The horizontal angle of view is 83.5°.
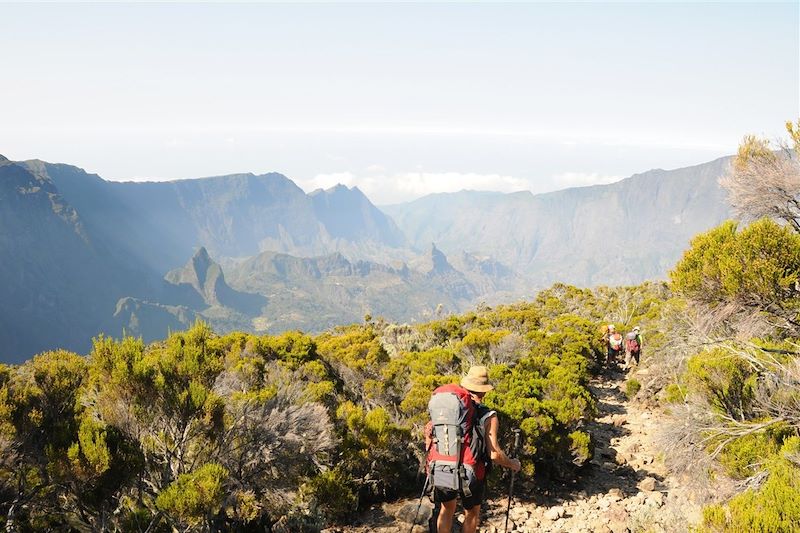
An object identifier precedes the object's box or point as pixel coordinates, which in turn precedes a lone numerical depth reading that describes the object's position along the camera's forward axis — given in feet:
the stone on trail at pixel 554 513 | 29.73
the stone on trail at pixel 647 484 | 33.61
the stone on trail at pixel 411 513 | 27.94
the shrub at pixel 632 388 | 56.34
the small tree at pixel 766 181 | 26.68
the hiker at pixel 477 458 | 16.94
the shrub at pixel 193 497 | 18.72
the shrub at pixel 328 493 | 26.32
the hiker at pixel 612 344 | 65.77
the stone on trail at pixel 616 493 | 32.44
